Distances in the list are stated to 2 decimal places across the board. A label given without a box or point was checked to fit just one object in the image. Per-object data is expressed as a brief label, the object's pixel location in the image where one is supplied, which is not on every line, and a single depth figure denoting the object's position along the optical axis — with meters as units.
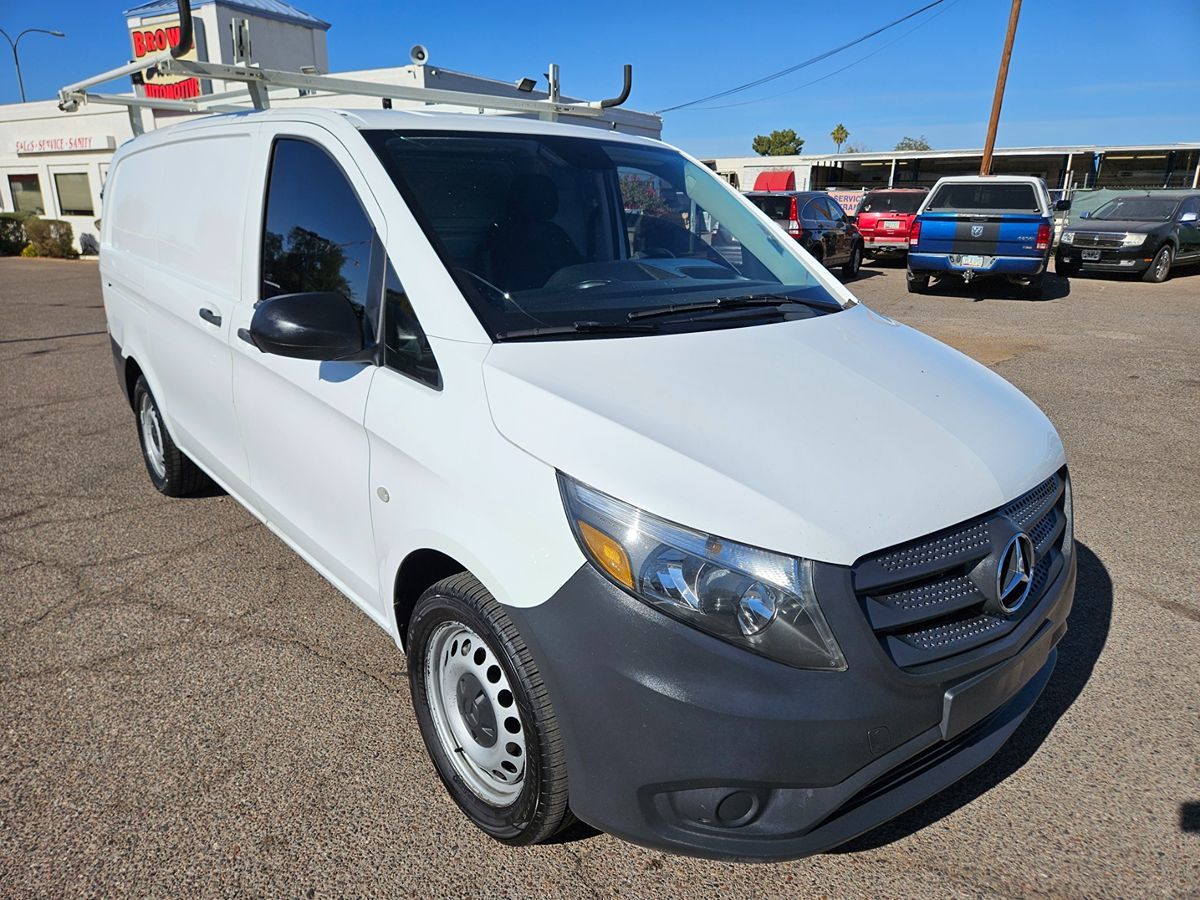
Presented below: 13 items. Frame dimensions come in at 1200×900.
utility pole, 22.91
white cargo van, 1.77
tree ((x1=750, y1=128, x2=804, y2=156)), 86.31
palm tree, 92.25
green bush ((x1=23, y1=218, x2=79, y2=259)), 25.62
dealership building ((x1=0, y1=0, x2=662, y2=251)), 23.91
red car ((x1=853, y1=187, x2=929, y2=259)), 18.94
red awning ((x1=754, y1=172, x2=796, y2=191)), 35.25
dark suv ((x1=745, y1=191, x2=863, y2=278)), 15.27
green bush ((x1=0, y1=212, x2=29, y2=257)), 26.44
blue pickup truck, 12.88
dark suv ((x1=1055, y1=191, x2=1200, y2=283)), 15.96
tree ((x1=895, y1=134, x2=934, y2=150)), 79.06
